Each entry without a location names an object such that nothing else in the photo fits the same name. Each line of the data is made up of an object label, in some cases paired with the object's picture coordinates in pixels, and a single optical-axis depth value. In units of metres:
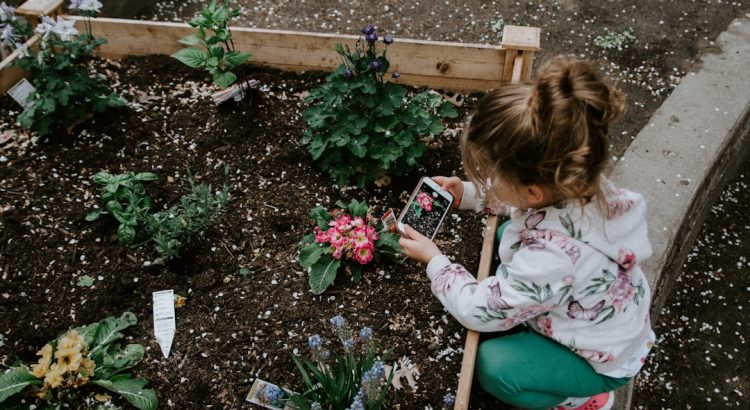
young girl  1.61
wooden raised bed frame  2.98
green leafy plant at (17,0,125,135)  2.71
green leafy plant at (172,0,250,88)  2.74
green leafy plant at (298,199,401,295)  2.34
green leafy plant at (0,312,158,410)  1.95
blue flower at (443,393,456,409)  1.90
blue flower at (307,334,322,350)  1.80
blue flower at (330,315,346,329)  1.79
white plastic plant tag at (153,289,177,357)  2.24
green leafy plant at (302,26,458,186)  2.49
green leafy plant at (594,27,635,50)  3.91
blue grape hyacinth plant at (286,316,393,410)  1.79
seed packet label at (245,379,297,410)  2.02
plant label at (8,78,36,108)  2.88
